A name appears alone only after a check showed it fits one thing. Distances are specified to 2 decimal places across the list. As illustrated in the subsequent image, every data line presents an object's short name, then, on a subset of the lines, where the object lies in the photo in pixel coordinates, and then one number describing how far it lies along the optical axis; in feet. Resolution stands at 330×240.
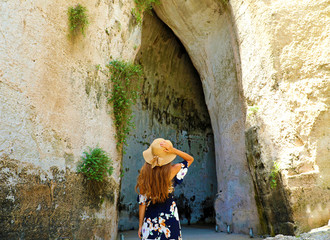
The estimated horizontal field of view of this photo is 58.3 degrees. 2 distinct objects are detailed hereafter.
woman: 7.59
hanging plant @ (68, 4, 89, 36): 15.48
